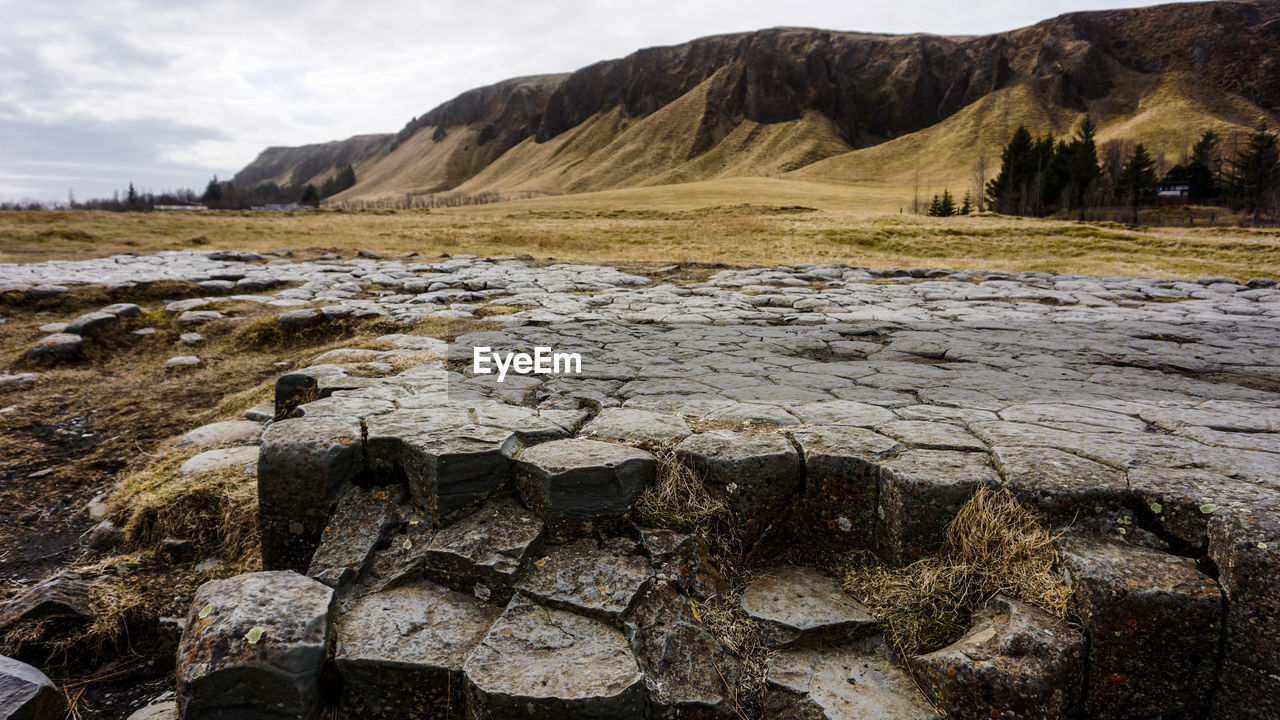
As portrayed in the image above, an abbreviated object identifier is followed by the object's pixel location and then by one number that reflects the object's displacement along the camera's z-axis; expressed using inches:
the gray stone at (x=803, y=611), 93.4
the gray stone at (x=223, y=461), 147.3
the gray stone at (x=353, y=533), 100.7
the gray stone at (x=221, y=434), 166.1
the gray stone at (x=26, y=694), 83.6
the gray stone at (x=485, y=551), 96.4
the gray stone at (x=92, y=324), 271.9
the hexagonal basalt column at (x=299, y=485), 111.7
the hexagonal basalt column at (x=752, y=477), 105.2
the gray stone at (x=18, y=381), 222.7
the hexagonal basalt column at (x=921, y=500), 95.2
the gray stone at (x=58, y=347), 249.6
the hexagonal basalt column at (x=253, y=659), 82.8
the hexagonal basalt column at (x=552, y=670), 77.9
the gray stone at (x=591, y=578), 92.0
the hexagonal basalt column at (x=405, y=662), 85.8
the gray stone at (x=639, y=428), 116.5
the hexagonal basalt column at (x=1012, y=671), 77.9
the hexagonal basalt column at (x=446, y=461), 106.3
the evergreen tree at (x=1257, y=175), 1818.4
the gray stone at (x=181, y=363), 245.0
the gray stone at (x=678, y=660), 82.4
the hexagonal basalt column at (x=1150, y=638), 79.7
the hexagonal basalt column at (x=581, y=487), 102.7
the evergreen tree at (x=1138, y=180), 1894.7
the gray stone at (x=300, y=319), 269.7
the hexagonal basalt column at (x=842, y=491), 103.6
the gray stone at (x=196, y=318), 294.0
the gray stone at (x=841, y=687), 82.8
